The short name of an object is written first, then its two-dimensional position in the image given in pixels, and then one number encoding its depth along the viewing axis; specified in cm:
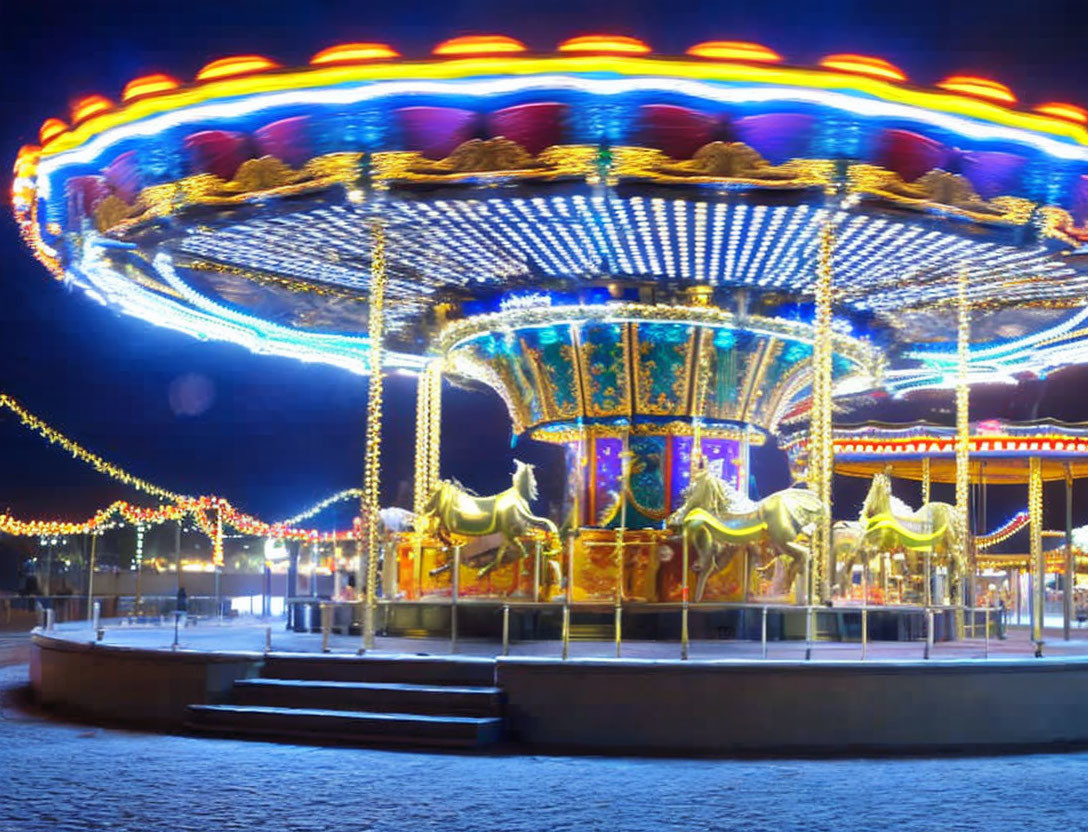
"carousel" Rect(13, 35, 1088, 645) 1361
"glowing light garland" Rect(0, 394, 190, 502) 3488
